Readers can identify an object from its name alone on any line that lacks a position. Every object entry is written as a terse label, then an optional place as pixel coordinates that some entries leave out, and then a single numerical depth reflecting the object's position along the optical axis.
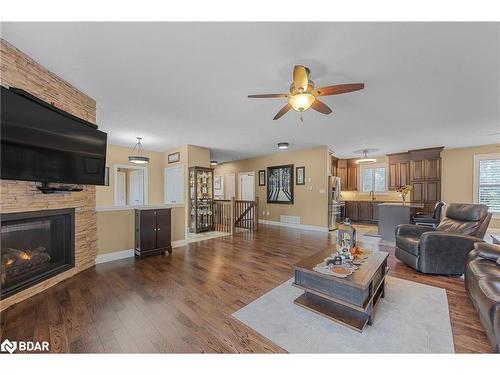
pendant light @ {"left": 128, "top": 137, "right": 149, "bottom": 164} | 5.10
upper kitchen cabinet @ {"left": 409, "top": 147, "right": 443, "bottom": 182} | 6.10
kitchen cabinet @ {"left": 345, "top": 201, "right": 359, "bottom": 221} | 7.79
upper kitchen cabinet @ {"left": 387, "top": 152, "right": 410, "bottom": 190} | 6.66
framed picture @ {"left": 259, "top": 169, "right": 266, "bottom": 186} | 7.67
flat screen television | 1.82
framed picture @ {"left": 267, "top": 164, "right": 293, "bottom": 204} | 7.04
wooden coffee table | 1.72
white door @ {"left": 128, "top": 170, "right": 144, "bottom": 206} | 6.71
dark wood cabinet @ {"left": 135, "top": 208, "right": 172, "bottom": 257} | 3.55
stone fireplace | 2.01
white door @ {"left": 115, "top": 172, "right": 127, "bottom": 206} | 7.01
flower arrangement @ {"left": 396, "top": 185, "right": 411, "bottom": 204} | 5.16
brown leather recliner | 2.74
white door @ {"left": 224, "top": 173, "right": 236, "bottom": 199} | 8.67
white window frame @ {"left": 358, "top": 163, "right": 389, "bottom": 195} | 7.40
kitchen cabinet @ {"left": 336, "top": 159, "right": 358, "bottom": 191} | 8.01
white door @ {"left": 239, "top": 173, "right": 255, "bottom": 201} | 8.09
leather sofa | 1.41
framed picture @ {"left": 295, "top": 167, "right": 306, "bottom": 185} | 6.69
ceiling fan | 1.93
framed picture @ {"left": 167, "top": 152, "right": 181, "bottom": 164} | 6.18
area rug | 1.53
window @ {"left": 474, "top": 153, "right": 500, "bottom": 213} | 5.64
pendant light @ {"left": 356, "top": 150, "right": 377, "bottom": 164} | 6.30
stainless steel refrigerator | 6.23
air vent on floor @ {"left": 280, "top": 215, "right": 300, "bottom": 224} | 6.84
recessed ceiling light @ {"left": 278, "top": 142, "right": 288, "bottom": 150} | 5.36
